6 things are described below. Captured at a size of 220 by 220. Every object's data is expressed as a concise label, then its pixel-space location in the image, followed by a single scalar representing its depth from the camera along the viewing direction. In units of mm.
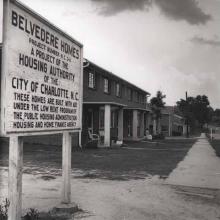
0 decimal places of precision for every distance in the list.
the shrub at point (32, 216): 5734
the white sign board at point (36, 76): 4637
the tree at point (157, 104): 46906
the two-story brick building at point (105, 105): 23906
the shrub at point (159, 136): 39922
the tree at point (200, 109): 108006
